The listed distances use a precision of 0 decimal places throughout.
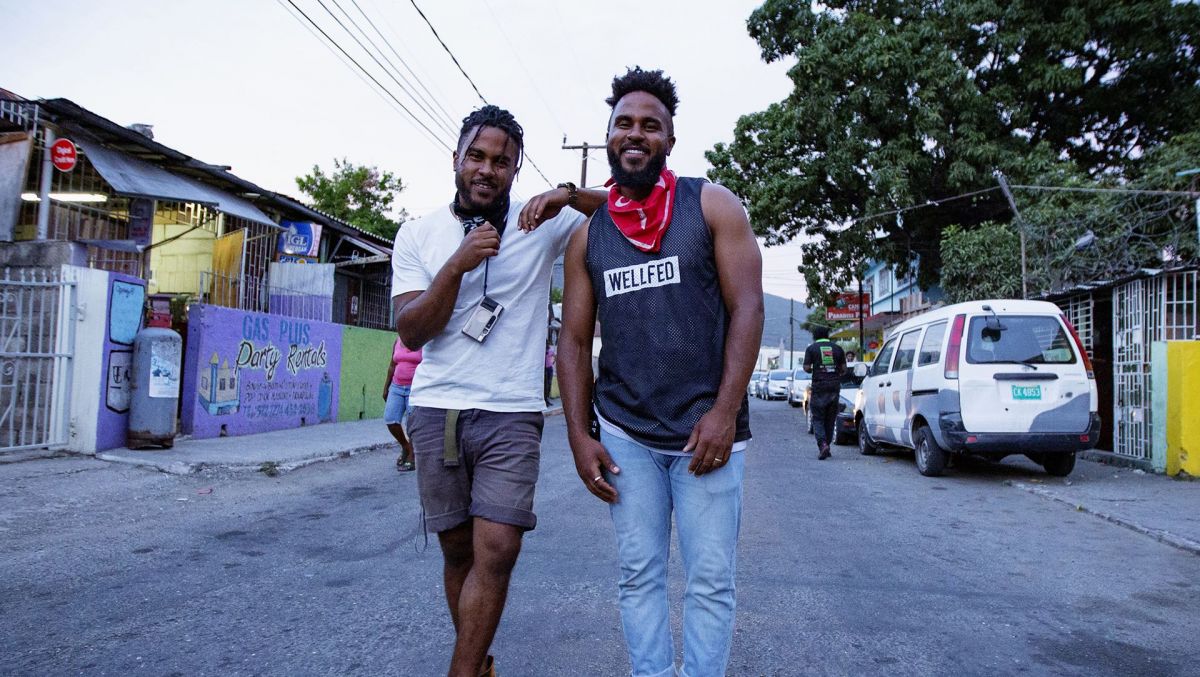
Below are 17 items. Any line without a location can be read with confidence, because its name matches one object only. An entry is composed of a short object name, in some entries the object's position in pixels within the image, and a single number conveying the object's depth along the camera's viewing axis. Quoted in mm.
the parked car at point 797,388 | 27344
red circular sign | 9477
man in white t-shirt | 2357
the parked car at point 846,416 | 12344
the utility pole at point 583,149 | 24250
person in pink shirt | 7516
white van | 7742
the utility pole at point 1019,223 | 13874
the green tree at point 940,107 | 18625
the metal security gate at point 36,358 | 7797
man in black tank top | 2131
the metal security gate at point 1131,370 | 9305
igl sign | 15023
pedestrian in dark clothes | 10375
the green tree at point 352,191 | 28641
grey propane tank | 8445
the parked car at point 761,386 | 37375
